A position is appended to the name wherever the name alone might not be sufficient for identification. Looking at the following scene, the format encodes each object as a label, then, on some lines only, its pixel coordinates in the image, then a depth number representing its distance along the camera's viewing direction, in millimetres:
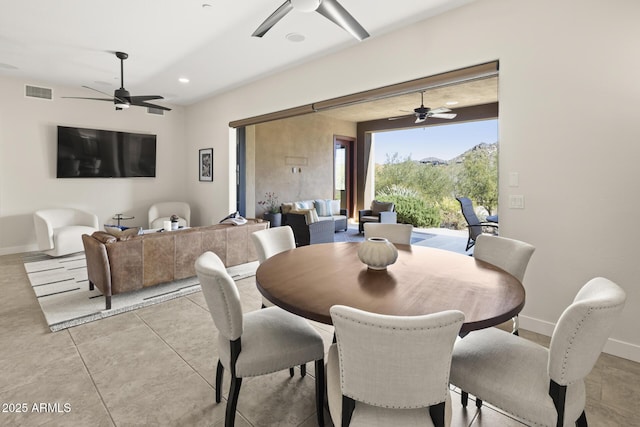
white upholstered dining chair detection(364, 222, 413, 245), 2967
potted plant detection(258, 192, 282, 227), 6938
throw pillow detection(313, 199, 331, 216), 8164
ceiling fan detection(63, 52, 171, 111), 4426
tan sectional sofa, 3262
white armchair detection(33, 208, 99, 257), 5074
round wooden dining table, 1378
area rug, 3109
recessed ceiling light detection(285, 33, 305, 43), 3775
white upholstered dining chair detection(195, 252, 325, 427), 1507
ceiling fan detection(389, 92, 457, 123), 6048
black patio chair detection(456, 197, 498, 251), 5637
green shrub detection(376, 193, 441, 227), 9125
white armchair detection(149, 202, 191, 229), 6648
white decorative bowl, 1892
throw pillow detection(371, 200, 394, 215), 7984
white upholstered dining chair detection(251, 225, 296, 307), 2506
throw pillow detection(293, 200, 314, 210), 7562
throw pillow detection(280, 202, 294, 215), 7383
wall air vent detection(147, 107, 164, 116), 6930
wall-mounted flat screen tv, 5914
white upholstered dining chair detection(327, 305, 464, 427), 1010
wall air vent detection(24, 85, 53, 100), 5543
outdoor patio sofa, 5922
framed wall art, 6621
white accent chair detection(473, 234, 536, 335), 2115
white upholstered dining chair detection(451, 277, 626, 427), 1167
